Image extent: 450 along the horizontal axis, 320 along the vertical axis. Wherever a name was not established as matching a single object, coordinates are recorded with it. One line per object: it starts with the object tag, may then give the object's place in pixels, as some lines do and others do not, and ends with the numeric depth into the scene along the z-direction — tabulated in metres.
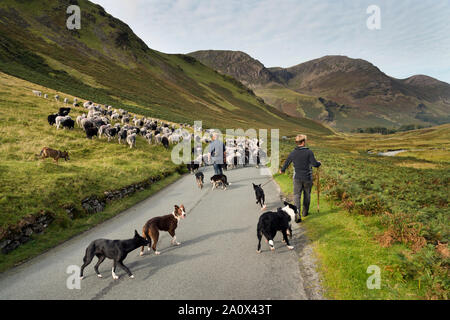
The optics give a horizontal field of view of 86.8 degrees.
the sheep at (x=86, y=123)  25.30
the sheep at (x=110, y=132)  25.88
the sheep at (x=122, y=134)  26.53
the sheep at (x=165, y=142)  30.52
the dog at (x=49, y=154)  16.95
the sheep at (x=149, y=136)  30.45
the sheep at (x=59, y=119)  25.09
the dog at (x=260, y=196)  11.58
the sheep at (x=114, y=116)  37.64
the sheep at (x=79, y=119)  27.40
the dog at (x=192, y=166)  23.86
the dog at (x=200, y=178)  16.56
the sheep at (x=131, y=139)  25.89
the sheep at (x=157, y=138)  30.71
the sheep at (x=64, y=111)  27.24
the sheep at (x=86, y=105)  40.66
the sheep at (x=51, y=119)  25.64
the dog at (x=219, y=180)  16.25
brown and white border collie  7.93
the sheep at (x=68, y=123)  25.61
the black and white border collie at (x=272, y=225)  7.44
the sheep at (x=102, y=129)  25.80
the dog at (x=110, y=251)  6.55
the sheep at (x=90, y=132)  24.44
